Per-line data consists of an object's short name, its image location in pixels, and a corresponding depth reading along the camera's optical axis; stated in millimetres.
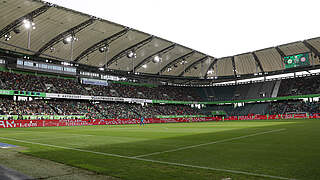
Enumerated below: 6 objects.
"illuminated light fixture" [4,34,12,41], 40656
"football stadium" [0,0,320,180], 6647
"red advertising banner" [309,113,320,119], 56800
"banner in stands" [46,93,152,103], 52075
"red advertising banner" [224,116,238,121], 69188
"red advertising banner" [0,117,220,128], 35938
